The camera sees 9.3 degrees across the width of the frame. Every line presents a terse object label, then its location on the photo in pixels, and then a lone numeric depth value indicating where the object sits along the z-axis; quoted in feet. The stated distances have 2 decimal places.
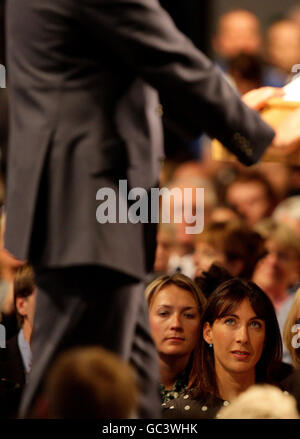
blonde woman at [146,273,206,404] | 18.77
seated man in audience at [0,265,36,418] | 17.22
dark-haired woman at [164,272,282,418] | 17.75
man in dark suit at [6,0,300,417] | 13.38
